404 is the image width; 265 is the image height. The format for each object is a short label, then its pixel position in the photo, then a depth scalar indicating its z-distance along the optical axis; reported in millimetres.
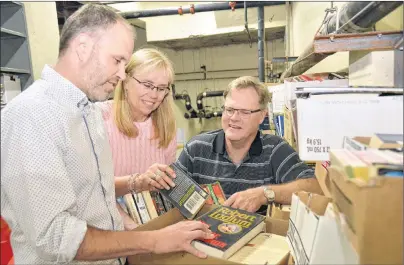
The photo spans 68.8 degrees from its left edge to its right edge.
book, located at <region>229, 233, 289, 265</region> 960
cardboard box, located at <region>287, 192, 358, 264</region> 683
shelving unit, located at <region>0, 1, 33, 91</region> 2758
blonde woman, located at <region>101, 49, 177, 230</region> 1568
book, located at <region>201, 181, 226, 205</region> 1404
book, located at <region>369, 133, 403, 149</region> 634
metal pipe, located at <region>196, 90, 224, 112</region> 6664
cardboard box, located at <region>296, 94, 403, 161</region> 720
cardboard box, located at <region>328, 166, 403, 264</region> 562
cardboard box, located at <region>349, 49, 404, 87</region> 861
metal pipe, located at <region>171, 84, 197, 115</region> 7055
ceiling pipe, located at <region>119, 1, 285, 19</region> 3746
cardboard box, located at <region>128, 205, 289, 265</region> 922
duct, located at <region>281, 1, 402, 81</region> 986
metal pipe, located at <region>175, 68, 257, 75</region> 6853
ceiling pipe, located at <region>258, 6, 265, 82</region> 3986
